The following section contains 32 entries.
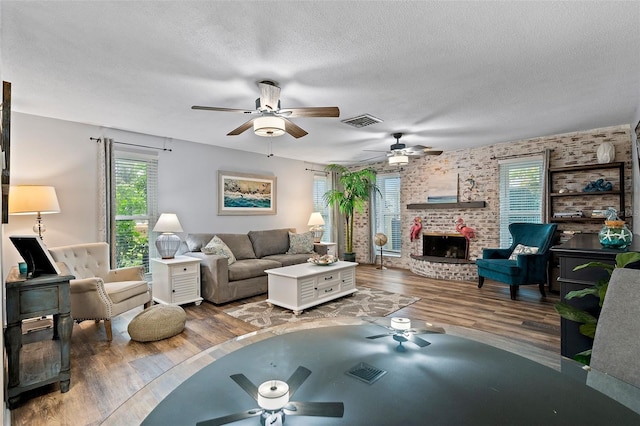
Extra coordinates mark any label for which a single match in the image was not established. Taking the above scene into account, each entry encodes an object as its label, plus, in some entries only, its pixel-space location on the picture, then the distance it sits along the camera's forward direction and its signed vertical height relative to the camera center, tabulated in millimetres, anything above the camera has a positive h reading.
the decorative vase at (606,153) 4266 +823
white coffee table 3711 -930
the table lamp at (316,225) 6430 -284
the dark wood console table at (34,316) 1939 -719
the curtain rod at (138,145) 4059 +942
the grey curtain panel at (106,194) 4031 +223
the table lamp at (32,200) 3100 +115
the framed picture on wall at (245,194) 5426 +327
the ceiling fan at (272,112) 2680 +879
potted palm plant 6797 +409
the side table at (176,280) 3867 -884
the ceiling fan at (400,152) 4527 +886
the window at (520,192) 5034 +324
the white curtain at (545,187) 4809 +388
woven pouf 2896 -1079
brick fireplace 5408 -884
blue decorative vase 2090 -157
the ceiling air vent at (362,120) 3744 +1139
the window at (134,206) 4344 +73
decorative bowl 4238 -667
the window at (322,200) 7285 +273
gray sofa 4043 -755
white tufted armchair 2830 -763
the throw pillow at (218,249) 4455 -546
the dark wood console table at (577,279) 2095 -469
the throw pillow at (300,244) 5617 -591
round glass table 941 -629
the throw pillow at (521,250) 4434 -558
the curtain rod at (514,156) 4908 +941
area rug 3514 -1205
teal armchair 4199 -688
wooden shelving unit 4293 +282
